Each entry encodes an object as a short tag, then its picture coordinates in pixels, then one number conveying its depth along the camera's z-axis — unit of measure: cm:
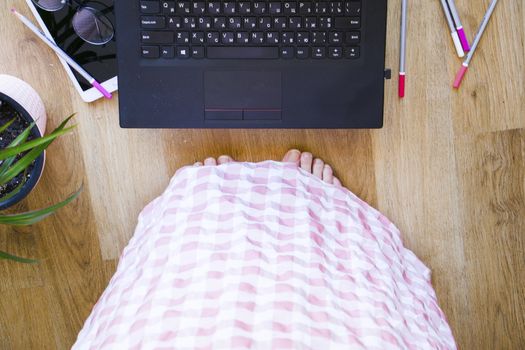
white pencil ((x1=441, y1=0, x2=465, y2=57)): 88
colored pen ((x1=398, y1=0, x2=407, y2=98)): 88
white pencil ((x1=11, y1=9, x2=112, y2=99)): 87
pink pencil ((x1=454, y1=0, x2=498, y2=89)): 88
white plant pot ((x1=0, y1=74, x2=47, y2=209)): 83
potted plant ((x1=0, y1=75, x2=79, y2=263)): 83
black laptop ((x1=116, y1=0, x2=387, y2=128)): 81
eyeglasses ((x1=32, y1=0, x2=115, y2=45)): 87
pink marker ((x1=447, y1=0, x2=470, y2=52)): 88
